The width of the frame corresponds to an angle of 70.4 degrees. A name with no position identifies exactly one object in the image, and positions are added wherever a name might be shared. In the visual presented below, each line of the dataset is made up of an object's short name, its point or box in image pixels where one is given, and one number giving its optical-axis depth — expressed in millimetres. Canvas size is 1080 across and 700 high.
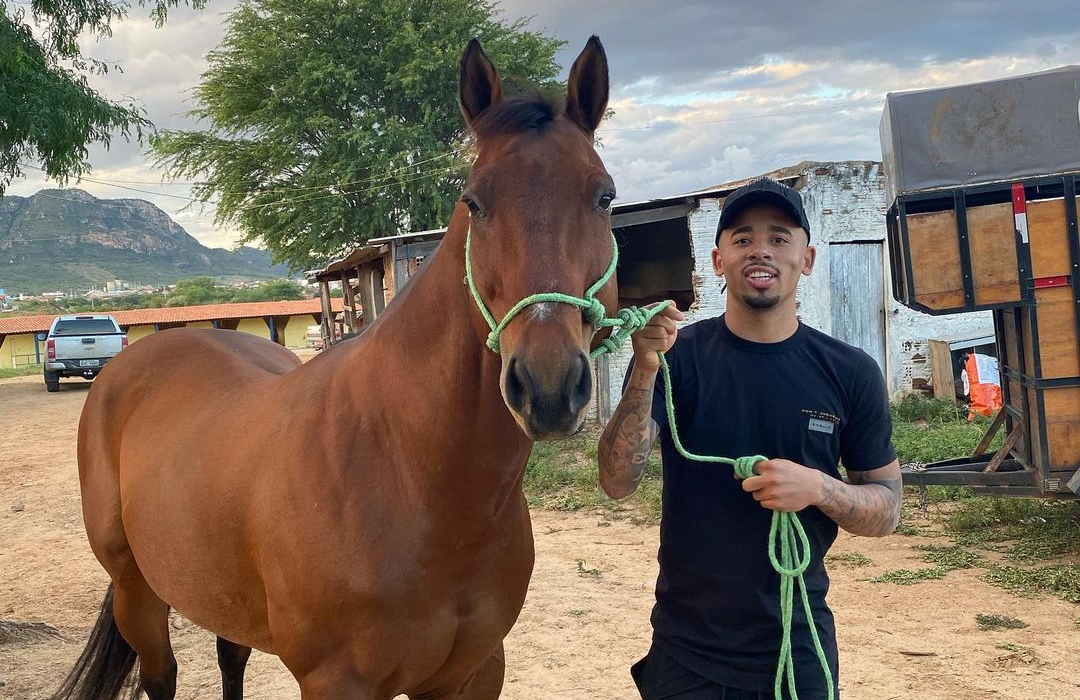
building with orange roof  33031
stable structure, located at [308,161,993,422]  9188
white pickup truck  17656
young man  1754
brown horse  1524
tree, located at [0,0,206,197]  5453
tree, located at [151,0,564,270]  20438
